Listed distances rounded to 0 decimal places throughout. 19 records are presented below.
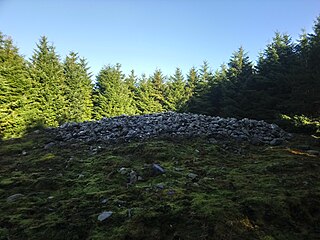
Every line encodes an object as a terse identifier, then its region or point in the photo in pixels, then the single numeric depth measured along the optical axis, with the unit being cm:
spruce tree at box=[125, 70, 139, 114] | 4489
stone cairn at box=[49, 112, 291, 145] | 1109
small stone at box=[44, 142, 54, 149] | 1063
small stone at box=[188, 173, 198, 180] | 655
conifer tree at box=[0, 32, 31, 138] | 2183
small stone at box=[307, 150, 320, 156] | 889
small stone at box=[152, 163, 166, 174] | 695
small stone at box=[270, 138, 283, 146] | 1043
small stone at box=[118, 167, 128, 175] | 718
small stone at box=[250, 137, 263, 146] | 1026
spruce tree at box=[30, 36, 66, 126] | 2628
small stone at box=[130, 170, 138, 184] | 656
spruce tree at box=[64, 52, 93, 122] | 3053
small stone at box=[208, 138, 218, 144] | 1018
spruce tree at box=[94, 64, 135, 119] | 3565
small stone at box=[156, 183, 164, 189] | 593
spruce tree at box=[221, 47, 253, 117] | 2473
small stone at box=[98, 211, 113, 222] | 462
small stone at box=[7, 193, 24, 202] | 571
